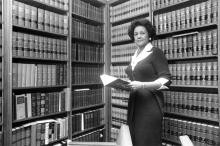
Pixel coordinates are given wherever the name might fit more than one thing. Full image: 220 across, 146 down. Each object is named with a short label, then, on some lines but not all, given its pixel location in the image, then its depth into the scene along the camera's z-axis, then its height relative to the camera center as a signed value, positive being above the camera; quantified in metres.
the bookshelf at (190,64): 2.04 +0.07
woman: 1.70 -0.16
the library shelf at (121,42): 2.99 +0.43
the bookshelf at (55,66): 1.94 +0.06
